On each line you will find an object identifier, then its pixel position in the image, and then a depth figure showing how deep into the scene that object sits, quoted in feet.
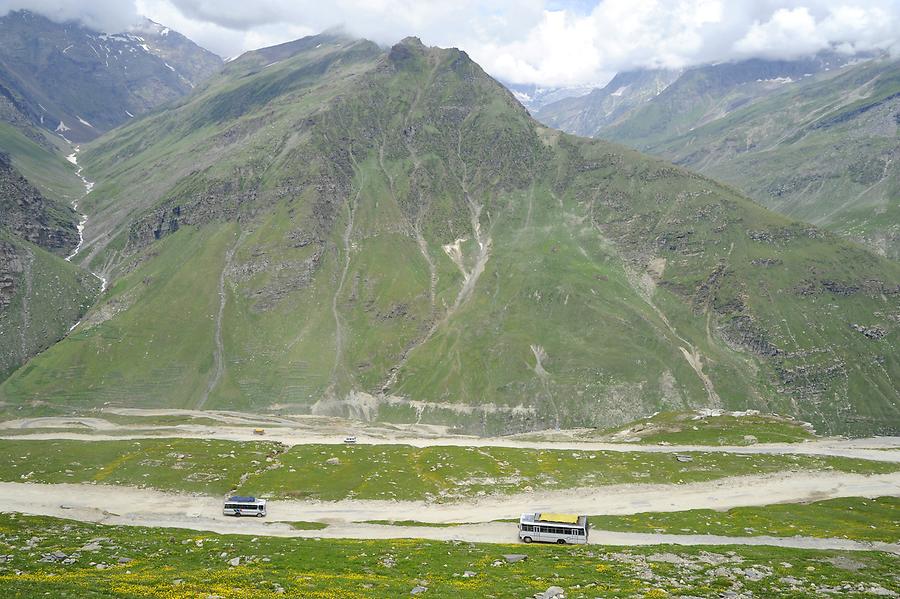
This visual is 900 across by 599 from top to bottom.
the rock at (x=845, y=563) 169.48
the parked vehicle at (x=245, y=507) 277.23
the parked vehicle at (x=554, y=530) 222.07
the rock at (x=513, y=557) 179.11
